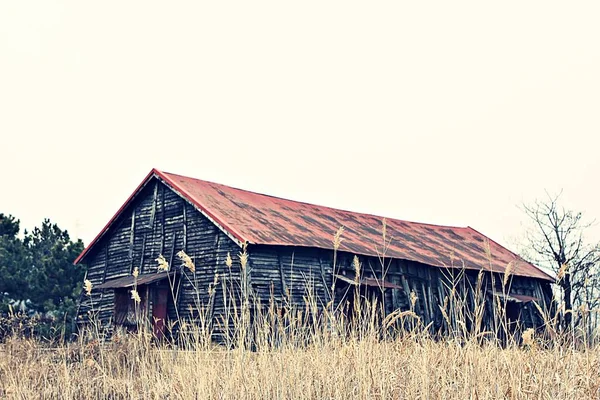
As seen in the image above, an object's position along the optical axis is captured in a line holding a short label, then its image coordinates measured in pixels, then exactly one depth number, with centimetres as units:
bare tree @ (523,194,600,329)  2738
